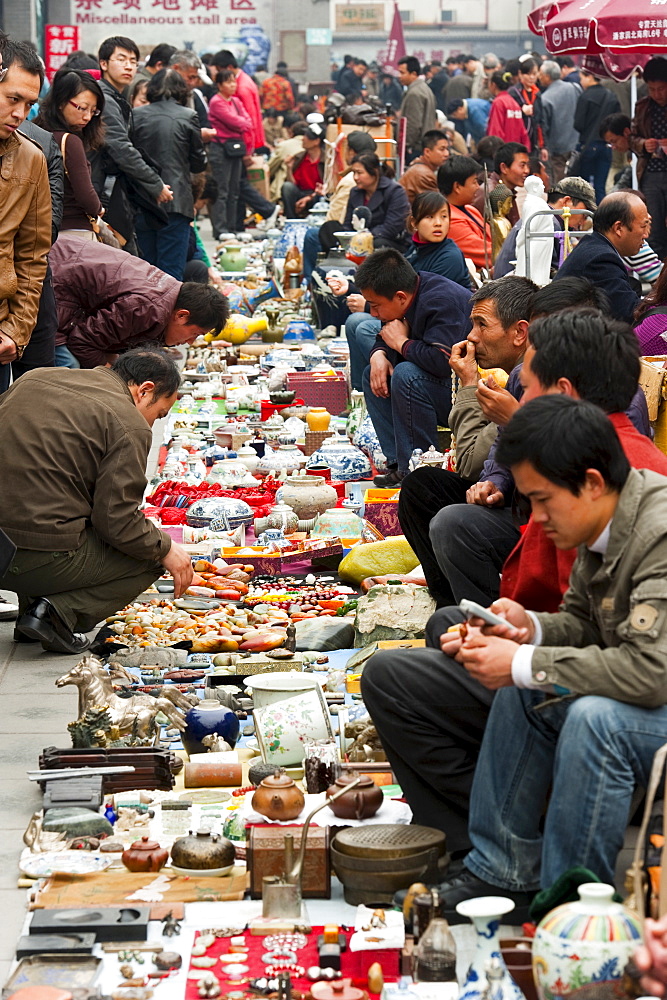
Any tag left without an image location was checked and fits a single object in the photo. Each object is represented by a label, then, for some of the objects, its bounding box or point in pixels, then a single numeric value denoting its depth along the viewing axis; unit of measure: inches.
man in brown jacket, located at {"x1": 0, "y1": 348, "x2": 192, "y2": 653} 385.1
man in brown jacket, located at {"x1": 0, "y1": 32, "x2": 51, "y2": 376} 407.5
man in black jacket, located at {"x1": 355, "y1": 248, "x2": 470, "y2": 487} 516.1
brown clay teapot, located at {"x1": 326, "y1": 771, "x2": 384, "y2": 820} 276.1
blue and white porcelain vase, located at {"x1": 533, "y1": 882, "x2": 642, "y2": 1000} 192.1
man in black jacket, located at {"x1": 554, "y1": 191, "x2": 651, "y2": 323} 503.2
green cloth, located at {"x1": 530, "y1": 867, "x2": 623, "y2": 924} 206.7
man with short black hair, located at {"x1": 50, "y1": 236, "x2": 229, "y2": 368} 532.7
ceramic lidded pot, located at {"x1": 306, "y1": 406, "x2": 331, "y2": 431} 624.1
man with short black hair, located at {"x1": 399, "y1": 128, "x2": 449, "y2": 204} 862.5
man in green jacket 218.1
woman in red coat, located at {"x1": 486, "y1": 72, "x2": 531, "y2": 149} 1186.6
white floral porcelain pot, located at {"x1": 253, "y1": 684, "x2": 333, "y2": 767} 316.5
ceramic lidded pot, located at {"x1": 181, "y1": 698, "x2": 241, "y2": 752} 327.6
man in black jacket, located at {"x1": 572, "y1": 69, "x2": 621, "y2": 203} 1173.1
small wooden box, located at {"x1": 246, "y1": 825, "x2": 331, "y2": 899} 255.6
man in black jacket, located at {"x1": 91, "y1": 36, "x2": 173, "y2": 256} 711.1
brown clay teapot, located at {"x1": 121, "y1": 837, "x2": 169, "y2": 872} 269.4
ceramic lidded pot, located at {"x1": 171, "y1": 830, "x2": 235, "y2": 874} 267.4
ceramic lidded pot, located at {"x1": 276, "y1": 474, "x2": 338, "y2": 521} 512.1
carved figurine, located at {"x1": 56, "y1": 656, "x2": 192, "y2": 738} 323.9
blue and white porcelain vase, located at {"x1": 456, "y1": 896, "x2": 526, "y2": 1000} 200.1
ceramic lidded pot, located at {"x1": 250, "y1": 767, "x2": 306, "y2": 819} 273.7
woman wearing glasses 573.0
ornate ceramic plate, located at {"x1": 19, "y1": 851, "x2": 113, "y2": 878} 268.2
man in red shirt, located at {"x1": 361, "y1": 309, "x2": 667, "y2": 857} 257.1
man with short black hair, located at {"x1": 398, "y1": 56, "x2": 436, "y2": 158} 1270.9
